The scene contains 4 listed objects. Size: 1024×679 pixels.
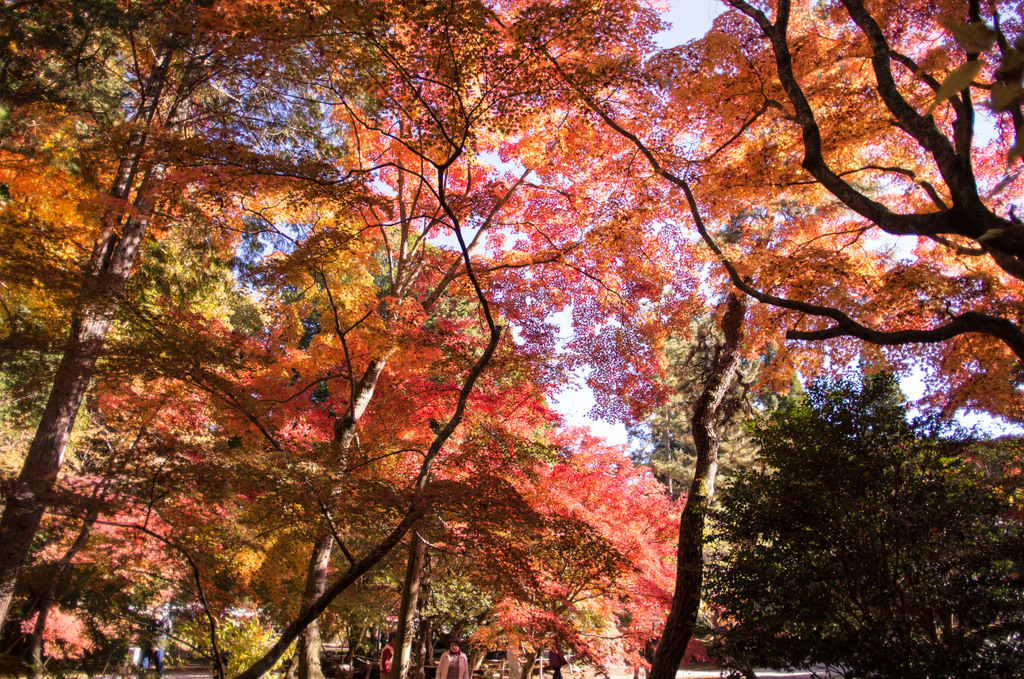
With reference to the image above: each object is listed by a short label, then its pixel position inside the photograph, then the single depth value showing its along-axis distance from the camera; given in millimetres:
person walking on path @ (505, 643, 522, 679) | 9594
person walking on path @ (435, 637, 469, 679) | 7195
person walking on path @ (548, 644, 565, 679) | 9781
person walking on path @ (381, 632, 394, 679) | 8922
